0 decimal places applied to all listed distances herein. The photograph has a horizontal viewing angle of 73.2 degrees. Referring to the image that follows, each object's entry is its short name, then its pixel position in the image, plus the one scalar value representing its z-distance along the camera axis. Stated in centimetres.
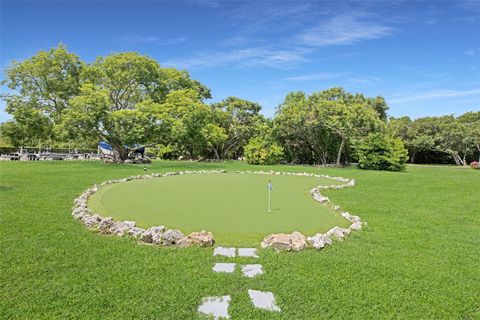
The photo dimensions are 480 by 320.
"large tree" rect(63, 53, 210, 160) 1588
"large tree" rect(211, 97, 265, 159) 2414
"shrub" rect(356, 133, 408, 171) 1734
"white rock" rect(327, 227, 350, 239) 446
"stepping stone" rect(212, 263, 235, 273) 338
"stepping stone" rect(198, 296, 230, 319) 259
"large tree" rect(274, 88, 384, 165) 1867
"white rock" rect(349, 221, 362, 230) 496
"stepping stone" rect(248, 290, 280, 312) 271
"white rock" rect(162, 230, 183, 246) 413
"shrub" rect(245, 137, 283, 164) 2088
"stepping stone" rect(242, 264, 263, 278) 328
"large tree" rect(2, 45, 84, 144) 1697
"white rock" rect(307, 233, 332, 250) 406
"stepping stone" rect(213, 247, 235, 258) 378
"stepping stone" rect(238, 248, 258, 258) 376
